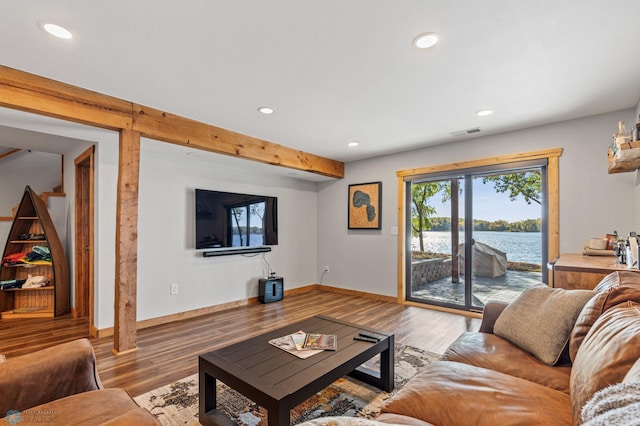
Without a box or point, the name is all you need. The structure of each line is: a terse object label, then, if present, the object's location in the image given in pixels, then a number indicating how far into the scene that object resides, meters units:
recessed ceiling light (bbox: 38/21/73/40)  1.74
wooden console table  2.07
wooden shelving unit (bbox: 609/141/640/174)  2.19
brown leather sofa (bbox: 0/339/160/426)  1.16
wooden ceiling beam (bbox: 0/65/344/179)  2.26
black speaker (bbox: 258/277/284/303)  4.76
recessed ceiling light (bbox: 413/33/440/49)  1.86
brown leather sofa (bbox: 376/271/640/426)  1.03
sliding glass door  3.76
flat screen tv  4.19
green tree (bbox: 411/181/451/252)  4.57
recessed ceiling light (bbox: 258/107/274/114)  2.97
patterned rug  1.89
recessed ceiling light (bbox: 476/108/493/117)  3.05
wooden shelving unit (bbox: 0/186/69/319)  3.96
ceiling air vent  3.65
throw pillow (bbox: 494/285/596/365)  1.61
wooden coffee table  1.47
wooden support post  2.80
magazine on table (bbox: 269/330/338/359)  1.91
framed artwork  5.03
